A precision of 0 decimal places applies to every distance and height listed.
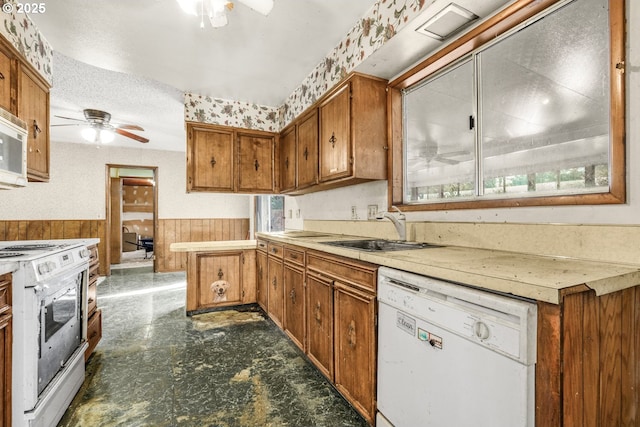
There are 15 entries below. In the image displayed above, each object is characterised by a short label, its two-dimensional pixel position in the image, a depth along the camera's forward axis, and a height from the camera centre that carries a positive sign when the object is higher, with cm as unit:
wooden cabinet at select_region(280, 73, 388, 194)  218 +66
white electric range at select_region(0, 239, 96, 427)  135 -60
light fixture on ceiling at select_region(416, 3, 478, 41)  154 +108
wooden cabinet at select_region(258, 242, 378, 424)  148 -64
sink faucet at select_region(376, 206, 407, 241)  201 -7
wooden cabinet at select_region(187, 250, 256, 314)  321 -72
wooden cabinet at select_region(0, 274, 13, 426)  127 -58
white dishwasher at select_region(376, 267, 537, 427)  82 -48
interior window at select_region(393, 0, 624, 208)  128 +54
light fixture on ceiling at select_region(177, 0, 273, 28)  139 +103
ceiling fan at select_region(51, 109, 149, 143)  371 +116
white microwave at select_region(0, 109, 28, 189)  152 +36
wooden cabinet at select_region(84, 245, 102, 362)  220 -77
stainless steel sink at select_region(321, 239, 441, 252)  189 -20
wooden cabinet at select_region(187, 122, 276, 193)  337 +68
